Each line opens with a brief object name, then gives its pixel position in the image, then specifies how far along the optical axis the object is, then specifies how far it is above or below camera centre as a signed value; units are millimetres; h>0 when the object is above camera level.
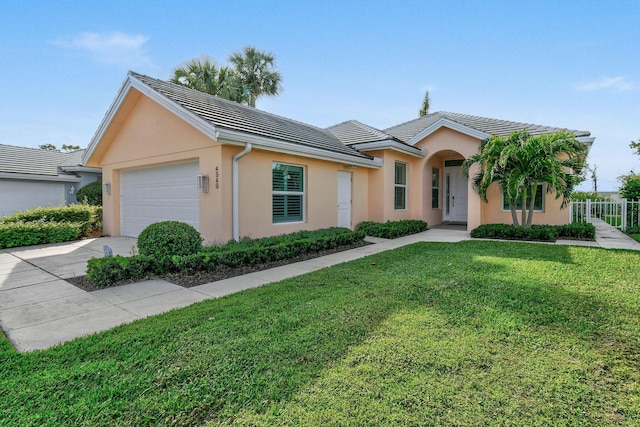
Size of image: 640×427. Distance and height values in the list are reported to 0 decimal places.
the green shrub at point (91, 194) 15500 +492
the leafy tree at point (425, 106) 30422 +9117
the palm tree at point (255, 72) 22156 +9114
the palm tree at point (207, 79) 19812 +7756
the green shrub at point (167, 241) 6156 -721
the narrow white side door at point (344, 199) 11602 +143
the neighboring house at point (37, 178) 14055 +1240
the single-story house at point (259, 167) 8164 +1164
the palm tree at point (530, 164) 9883 +1192
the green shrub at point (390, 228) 11055 -906
